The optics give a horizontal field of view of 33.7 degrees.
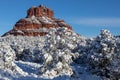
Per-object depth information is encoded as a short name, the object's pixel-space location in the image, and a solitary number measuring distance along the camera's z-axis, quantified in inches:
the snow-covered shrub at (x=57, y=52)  1099.6
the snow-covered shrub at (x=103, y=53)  1092.1
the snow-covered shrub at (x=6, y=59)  1008.1
